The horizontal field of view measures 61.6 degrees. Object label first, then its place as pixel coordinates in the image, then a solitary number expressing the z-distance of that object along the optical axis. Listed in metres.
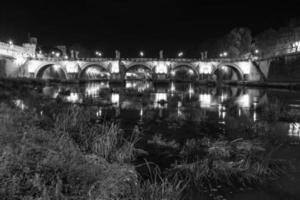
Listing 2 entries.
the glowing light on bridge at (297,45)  57.86
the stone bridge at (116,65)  73.25
